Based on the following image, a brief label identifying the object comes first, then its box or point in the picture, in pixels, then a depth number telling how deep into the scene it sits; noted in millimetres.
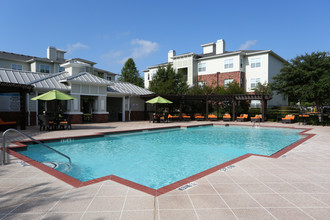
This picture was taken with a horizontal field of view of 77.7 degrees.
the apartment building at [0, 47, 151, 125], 15039
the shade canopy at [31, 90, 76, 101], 11516
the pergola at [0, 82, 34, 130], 11205
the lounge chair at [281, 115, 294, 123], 18344
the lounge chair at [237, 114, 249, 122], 20428
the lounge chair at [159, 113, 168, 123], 18469
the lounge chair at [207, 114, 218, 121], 21228
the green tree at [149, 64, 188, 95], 25750
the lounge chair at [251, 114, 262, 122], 19086
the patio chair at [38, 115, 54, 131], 11727
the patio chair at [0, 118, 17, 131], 11430
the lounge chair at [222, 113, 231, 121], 20600
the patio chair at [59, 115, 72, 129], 12547
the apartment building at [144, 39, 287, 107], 25422
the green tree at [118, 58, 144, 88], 35875
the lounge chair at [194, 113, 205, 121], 21495
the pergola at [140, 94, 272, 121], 20169
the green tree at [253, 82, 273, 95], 23609
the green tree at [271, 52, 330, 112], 16344
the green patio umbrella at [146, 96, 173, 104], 17844
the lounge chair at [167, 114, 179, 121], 20328
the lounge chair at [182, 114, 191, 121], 21159
